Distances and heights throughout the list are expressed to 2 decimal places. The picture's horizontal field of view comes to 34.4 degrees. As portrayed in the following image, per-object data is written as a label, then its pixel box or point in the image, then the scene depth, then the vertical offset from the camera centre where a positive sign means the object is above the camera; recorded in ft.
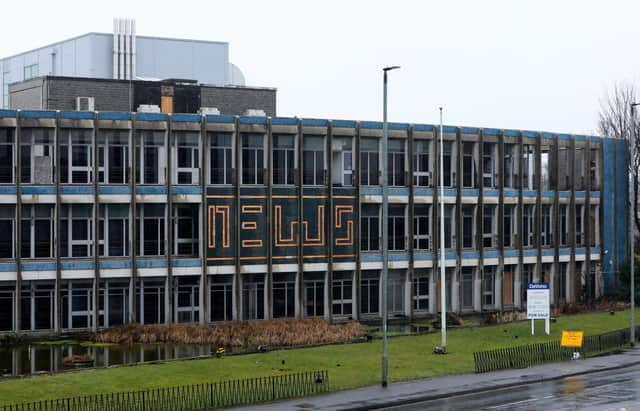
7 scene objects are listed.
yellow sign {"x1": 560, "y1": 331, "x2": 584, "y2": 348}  171.34 -20.98
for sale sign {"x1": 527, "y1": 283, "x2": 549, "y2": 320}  196.65 -17.08
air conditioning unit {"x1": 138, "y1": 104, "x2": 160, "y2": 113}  228.02 +23.71
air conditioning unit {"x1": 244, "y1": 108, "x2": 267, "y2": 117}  240.32 +23.96
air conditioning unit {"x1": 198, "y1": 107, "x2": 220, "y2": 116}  229.19 +23.47
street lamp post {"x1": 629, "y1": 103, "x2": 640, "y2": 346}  190.39 -16.86
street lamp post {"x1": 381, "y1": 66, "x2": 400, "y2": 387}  138.72 -0.25
